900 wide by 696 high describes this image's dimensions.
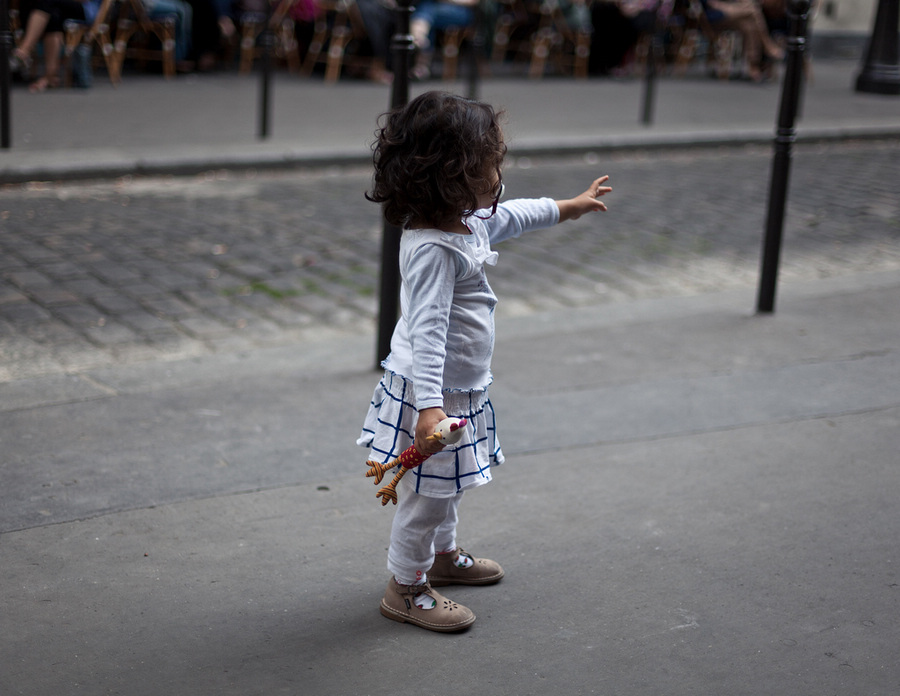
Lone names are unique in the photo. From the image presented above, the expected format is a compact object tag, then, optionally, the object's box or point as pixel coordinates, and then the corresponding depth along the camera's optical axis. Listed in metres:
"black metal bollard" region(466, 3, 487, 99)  11.03
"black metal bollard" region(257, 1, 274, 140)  9.40
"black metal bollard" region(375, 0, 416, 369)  4.29
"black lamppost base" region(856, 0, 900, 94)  13.81
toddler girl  2.41
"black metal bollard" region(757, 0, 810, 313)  5.08
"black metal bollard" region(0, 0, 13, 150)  8.02
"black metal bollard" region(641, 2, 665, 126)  11.42
